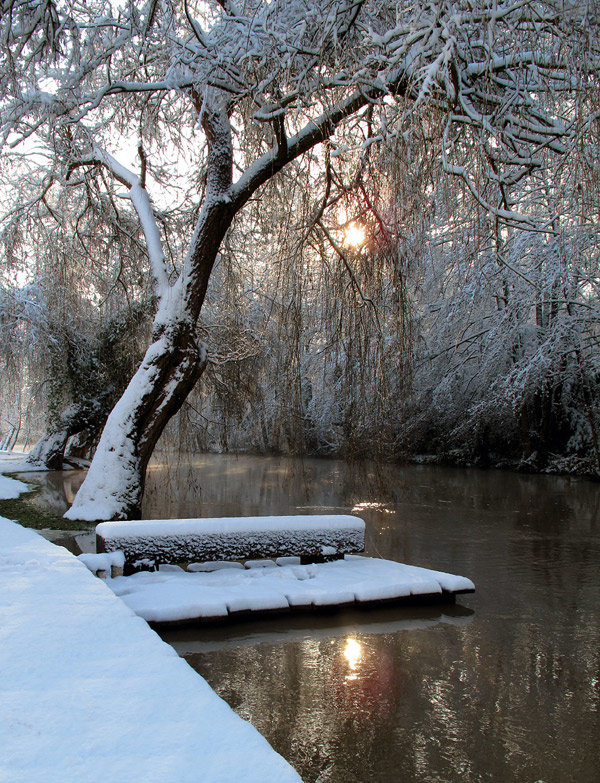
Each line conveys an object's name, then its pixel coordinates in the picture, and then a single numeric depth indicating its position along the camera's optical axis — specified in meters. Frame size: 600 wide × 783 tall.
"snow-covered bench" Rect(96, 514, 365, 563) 5.70
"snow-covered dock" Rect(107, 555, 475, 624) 4.83
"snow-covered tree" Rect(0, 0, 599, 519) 3.94
